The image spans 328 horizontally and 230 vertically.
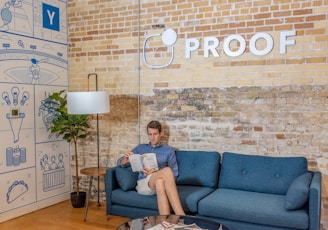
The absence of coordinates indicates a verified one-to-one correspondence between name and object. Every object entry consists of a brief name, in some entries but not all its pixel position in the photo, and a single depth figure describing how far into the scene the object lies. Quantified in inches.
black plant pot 183.2
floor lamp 155.4
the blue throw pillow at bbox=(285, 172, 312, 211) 119.7
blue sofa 121.3
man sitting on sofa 135.3
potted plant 178.7
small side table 163.8
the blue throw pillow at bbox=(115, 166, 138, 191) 152.2
